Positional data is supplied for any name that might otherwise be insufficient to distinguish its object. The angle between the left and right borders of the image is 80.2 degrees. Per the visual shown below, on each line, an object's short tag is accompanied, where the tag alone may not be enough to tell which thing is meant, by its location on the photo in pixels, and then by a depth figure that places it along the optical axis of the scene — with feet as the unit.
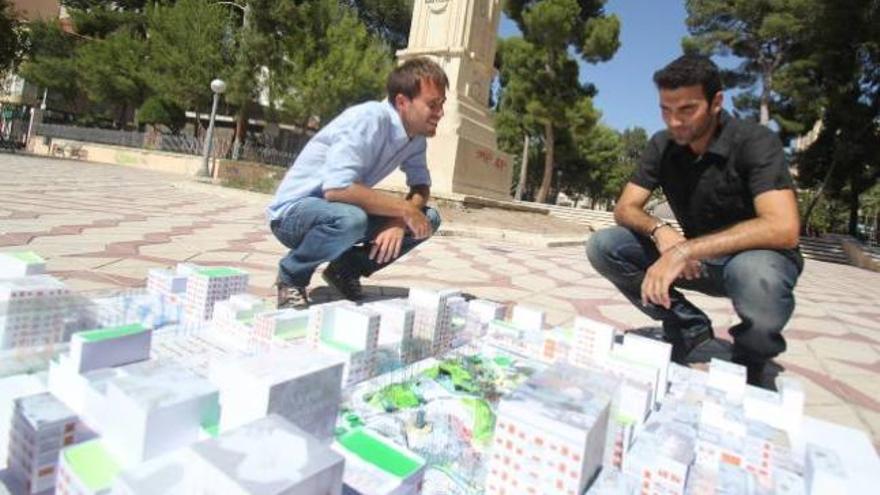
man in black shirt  5.98
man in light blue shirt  6.86
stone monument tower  34.83
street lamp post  42.45
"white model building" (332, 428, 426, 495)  2.57
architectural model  2.27
